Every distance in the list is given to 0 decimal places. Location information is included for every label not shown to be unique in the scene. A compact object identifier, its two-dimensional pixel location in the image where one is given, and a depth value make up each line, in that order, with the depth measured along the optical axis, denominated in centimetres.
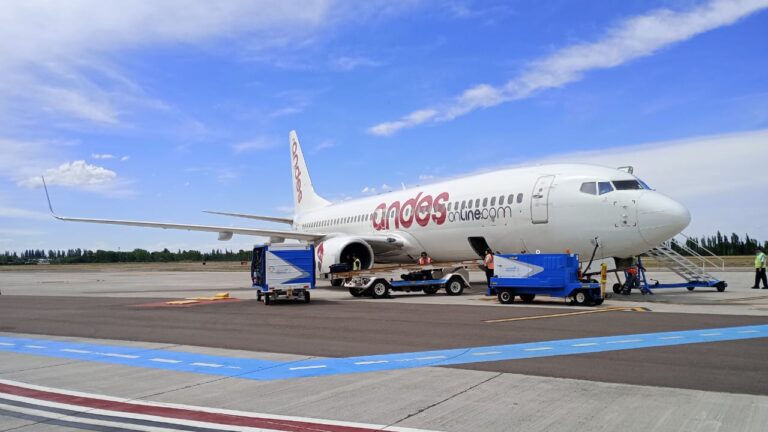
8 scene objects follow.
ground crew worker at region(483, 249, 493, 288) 1973
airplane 1711
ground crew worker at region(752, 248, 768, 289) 2211
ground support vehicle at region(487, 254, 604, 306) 1622
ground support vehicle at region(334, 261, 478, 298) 2089
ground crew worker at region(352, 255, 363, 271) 2415
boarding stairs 2023
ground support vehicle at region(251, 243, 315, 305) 1891
